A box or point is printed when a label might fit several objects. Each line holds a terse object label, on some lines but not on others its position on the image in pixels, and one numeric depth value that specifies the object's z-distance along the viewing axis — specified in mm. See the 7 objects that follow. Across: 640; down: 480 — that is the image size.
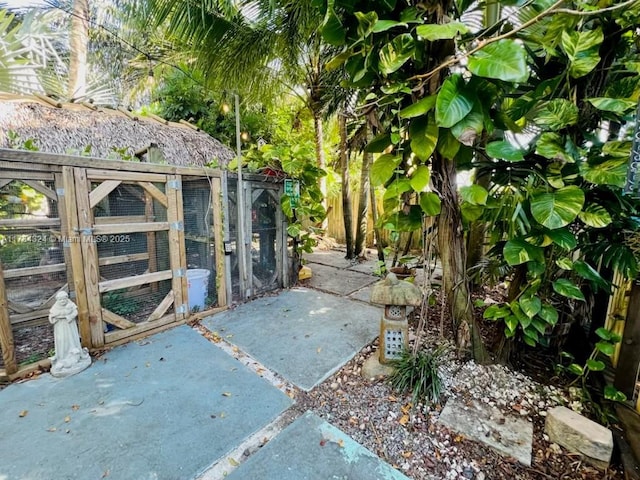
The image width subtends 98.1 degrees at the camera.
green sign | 3859
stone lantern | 2166
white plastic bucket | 3229
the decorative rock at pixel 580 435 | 1448
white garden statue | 2168
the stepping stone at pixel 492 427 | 1560
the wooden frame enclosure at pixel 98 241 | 2178
